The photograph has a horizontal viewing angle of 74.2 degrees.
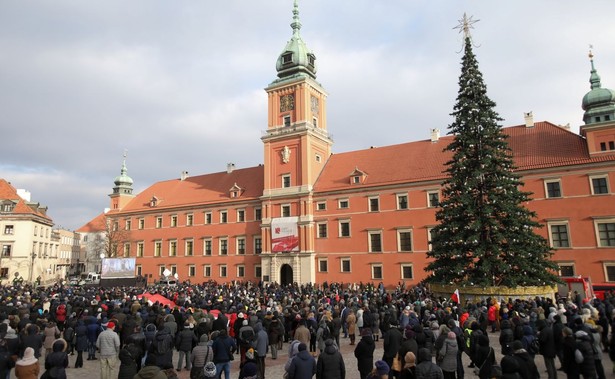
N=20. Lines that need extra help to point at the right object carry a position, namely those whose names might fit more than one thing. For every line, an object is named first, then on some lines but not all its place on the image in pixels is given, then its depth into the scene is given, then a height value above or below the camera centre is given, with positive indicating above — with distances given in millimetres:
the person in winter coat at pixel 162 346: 9578 -1776
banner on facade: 40906 +3270
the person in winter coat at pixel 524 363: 6691 -1696
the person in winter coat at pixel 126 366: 8344 -1908
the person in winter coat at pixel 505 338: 9383 -1759
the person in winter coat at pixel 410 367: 6973 -1754
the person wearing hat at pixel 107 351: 9977 -1892
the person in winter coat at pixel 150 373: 6113 -1516
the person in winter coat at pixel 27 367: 7645 -1712
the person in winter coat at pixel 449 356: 8656 -1962
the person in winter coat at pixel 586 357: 8406 -2023
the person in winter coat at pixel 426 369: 6695 -1717
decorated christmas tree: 20250 +2362
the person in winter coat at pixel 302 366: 7250 -1754
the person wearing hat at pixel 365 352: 8930 -1905
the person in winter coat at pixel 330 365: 7332 -1757
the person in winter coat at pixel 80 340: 12827 -2095
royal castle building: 29750 +5901
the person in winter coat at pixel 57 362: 7616 -1655
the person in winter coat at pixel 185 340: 11836 -2028
